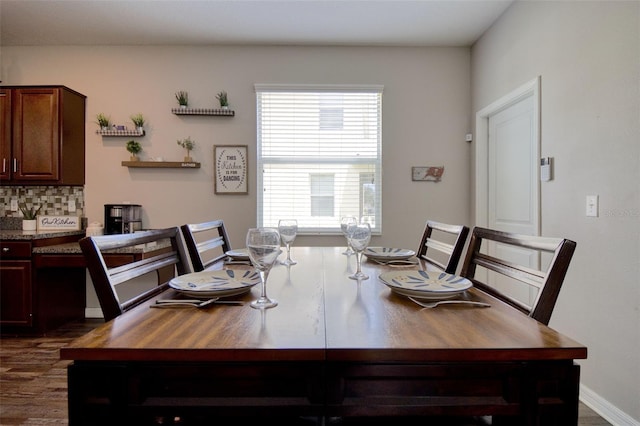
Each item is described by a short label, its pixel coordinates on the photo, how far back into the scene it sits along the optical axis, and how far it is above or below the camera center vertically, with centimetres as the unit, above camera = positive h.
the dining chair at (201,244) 158 -19
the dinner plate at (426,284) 98 -24
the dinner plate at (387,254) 163 -23
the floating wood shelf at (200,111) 329 +96
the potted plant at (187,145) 331 +64
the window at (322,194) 345 +15
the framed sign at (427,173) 340 +37
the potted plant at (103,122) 328 +84
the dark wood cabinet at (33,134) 302 +66
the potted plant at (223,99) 329 +108
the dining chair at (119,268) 93 -19
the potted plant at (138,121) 329 +86
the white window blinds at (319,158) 340 +52
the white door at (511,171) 245 +33
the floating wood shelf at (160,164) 329 +43
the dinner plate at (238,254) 169 -24
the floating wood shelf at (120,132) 329 +75
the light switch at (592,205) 184 +3
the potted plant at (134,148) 327 +59
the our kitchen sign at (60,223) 330 -15
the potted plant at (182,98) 328 +109
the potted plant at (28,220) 322 -12
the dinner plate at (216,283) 100 -24
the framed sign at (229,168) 336 +41
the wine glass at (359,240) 130 -12
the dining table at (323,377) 66 -34
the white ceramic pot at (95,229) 305 -20
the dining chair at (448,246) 157 -19
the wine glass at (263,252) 94 -12
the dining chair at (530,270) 88 -19
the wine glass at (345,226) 186 -10
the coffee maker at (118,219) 314 -11
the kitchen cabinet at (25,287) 279 -67
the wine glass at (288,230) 167 -11
